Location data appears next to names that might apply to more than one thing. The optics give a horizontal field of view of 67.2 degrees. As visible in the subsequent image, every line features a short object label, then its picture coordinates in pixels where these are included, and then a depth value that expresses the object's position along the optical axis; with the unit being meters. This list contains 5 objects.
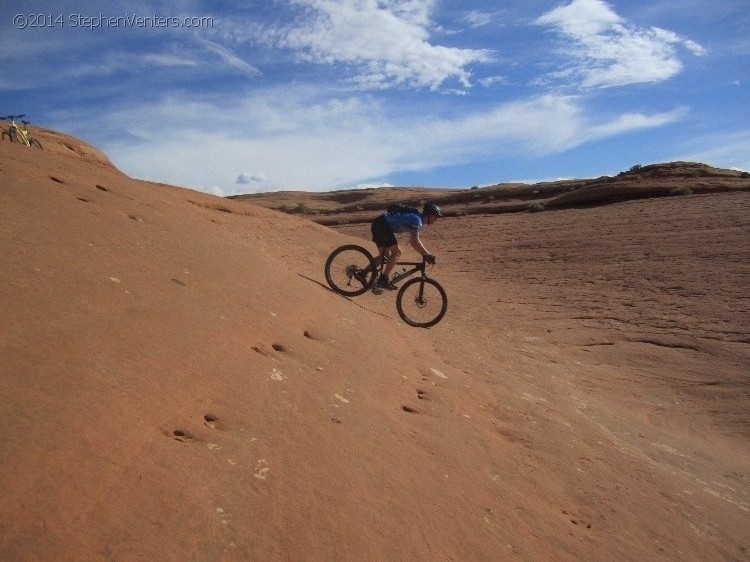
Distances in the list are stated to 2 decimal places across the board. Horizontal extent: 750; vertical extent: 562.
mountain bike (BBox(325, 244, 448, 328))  8.07
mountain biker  7.50
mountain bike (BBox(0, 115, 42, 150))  15.57
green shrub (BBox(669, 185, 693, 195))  25.83
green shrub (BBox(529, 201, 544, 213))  28.87
